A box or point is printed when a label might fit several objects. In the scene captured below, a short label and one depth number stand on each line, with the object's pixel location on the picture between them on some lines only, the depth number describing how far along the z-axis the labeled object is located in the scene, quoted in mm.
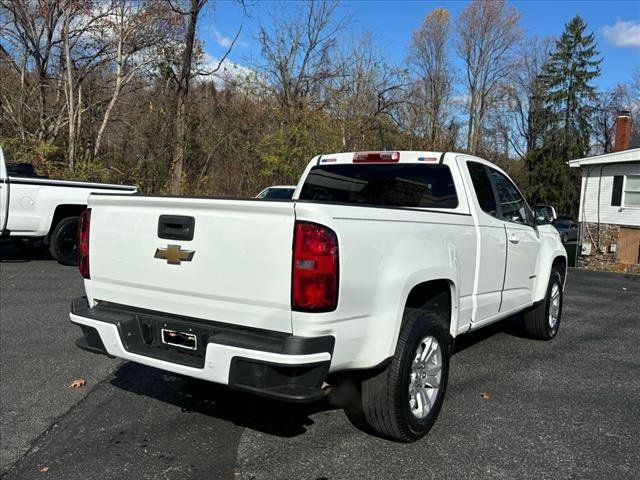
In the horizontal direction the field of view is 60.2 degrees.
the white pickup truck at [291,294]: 2756
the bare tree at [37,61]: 18938
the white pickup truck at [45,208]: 9578
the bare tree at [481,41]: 45062
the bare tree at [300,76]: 24859
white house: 22062
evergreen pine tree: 44000
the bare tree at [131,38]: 19844
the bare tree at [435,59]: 39262
